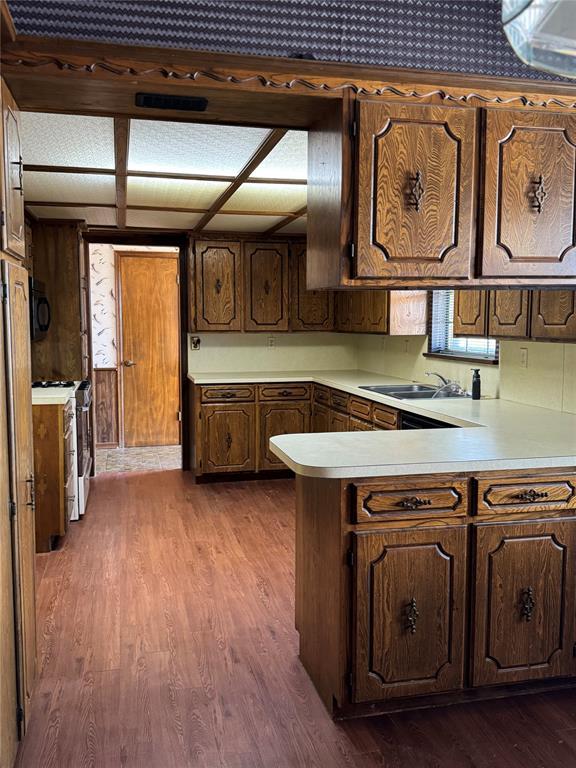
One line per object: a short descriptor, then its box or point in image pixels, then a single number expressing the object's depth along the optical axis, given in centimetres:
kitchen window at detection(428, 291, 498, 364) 490
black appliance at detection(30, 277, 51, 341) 478
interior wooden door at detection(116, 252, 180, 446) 753
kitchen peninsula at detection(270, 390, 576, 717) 234
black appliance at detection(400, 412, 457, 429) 365
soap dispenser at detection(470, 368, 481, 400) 400
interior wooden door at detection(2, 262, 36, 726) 202
